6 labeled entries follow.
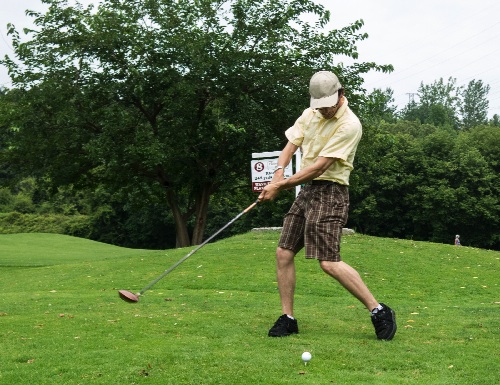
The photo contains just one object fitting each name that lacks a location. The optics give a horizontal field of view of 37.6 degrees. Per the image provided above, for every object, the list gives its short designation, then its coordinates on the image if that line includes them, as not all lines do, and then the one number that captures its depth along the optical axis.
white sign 20.80
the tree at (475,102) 120.00
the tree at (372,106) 26.47
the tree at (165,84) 25.08
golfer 6.45
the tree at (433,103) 117.44
